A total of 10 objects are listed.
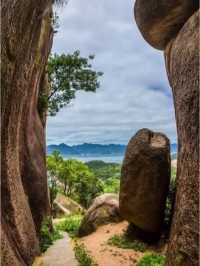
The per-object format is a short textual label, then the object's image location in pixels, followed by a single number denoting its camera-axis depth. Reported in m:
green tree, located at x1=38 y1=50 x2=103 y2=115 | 20.25
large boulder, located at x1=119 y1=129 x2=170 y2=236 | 12.37
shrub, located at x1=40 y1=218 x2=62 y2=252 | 12.79
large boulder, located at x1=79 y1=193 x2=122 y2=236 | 17.65
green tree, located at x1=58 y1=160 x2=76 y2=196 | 37.34
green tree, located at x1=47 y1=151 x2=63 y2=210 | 29.78
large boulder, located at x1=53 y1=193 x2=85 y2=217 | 34.13
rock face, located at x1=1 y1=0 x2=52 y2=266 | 7.18
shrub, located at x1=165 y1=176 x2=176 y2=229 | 12.48
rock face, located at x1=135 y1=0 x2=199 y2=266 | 5.66
